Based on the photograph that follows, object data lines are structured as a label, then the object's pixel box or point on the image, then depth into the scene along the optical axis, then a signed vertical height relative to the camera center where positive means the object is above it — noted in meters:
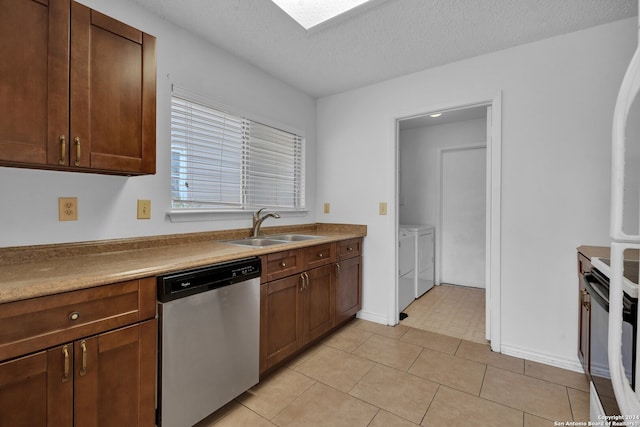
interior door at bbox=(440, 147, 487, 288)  4.06 -0.05
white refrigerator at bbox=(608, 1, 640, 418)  0.85 -0.09
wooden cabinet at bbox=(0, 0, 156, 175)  1.17 +0.54
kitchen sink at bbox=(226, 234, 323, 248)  2.41 -0.25
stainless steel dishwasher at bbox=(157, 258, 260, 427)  1.36 -0.66
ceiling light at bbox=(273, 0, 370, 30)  1.83 +1.29
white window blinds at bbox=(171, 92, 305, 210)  2.11 +0.42
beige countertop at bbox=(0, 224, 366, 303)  1.05 -0.25
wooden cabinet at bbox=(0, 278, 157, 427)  0.98 -0.56
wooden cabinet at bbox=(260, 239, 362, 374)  1.92 -0.69
